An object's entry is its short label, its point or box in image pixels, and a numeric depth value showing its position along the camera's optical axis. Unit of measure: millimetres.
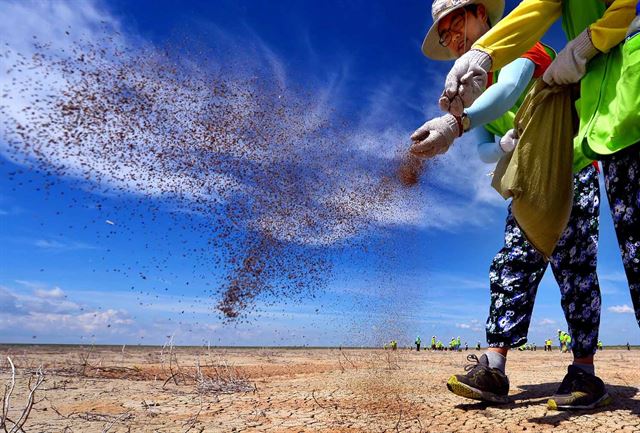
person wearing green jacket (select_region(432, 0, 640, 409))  1629
